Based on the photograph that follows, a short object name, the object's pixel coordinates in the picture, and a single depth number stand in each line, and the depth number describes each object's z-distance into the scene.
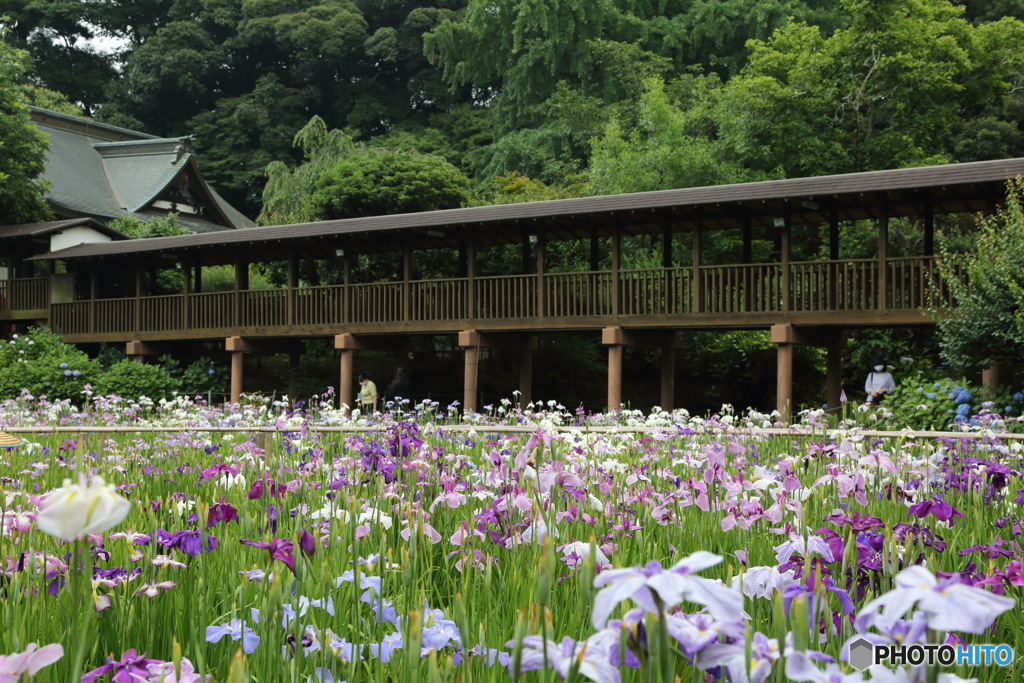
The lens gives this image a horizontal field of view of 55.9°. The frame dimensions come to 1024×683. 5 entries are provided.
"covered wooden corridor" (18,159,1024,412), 13.79
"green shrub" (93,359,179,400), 17.83
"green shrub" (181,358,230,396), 19.98
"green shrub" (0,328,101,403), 17.41
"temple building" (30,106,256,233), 33.25
